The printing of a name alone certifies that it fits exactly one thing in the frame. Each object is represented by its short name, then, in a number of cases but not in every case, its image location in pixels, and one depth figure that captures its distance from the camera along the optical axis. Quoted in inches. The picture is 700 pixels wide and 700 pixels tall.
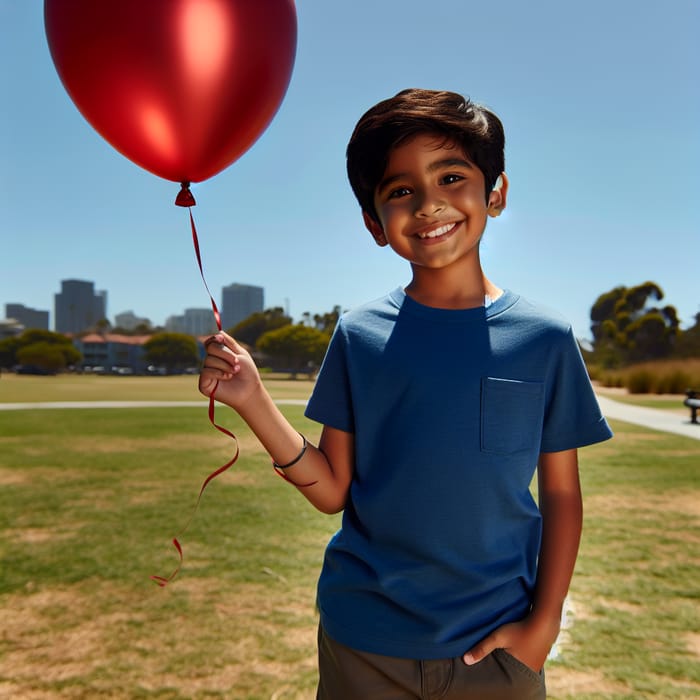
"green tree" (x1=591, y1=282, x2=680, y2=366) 1638.8
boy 48.4
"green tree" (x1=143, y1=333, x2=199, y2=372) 2618.1
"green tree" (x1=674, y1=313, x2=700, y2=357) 1573.6
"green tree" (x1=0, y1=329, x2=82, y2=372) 2427.4
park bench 539.4
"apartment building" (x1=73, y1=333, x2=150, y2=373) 3174.2
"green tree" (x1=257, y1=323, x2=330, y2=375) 2321.6
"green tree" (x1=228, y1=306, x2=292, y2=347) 3211.1
